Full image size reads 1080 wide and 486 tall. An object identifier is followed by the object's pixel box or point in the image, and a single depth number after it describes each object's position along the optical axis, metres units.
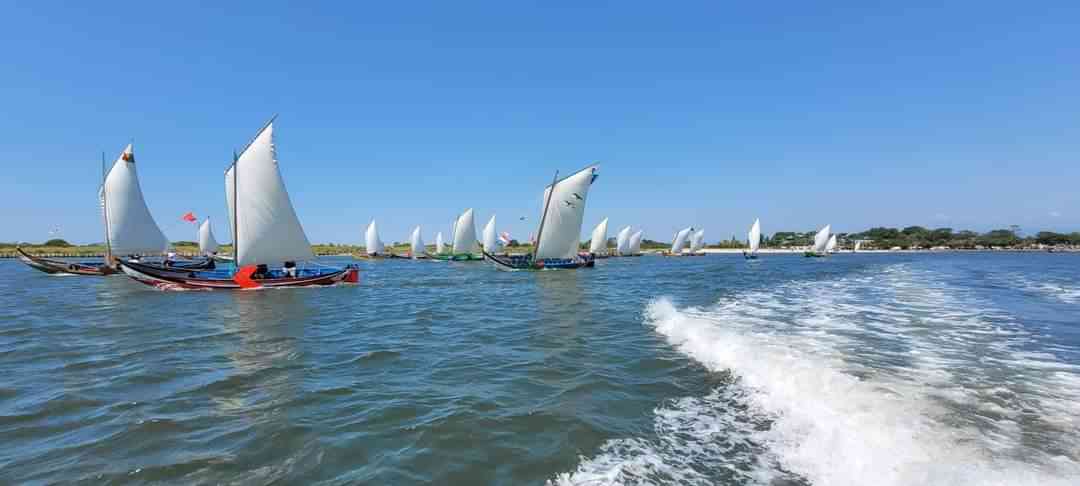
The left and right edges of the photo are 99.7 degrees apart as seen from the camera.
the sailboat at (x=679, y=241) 146.38
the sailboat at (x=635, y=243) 141.25
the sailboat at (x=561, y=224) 52.94
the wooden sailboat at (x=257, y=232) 32.38
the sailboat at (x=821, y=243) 123.31
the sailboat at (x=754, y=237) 128.15
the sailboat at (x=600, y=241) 123.81
